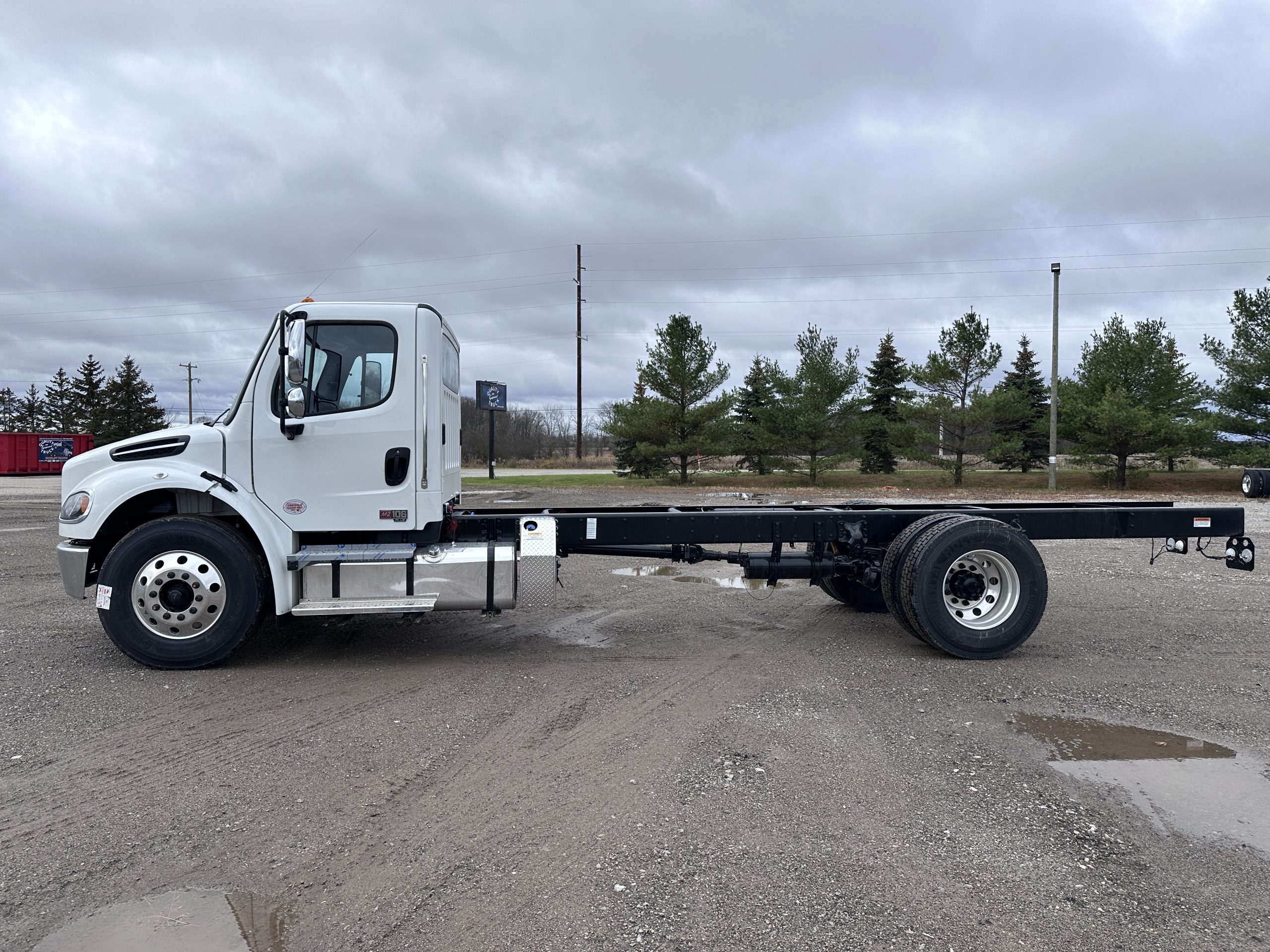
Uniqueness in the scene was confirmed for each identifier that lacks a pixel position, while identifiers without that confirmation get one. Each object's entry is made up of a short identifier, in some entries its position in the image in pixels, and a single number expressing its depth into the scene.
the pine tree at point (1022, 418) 28.19
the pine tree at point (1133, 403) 27.72
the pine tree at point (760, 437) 29.28
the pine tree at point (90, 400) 57.35
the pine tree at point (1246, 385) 27.48
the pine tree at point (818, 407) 28.75
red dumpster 38.78
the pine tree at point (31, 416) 67.12
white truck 5.72
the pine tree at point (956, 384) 28.72
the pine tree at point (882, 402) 34.03
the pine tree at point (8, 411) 70.75
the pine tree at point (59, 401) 62.69
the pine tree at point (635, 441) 29.34
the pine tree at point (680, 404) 28.75
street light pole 26.47
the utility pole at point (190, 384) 72.06
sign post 30.86
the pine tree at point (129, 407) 55.66
